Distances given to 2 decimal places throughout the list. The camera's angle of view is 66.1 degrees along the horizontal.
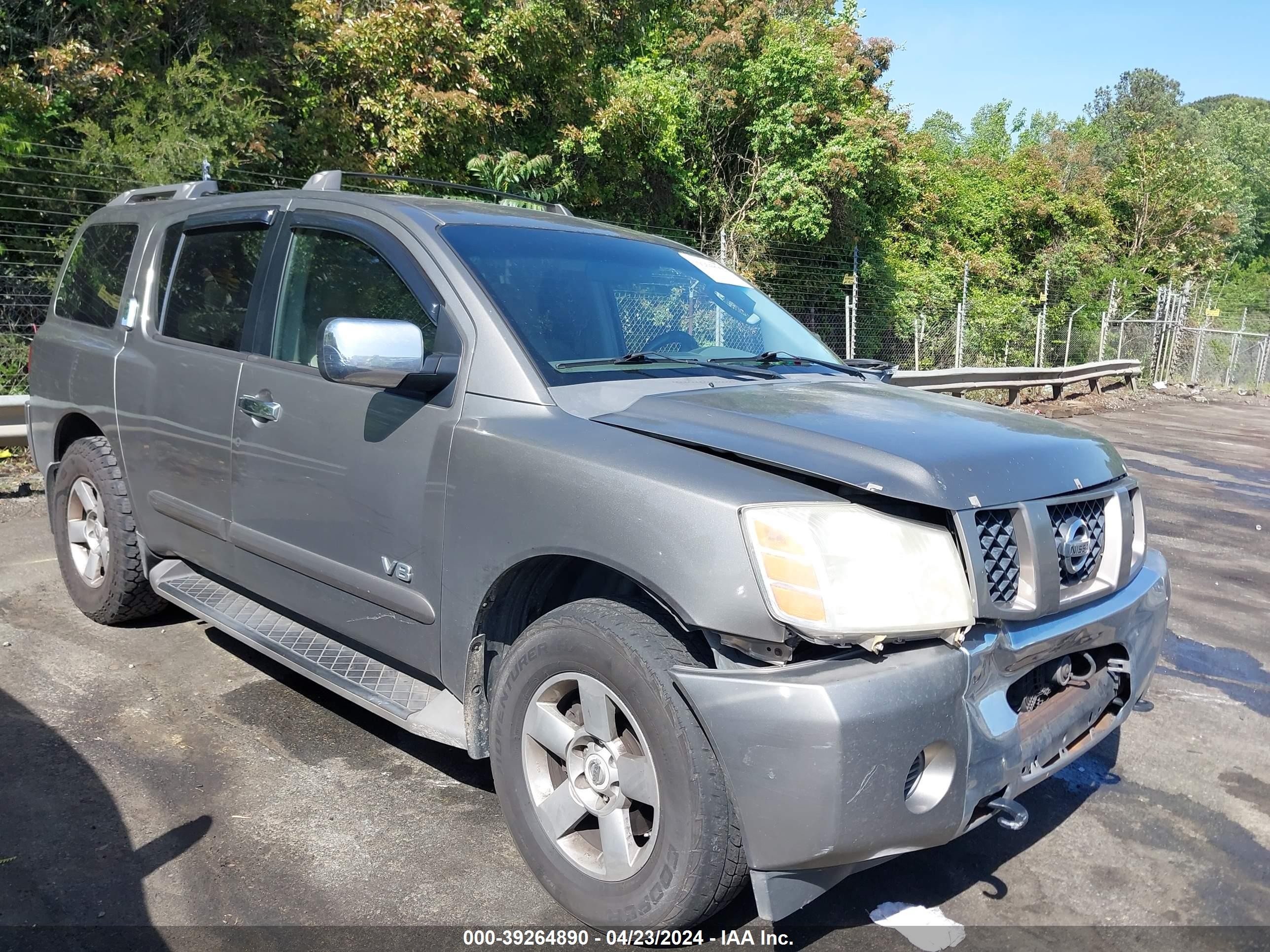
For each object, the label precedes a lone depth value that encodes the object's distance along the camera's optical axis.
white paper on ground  2.57
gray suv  2.16
